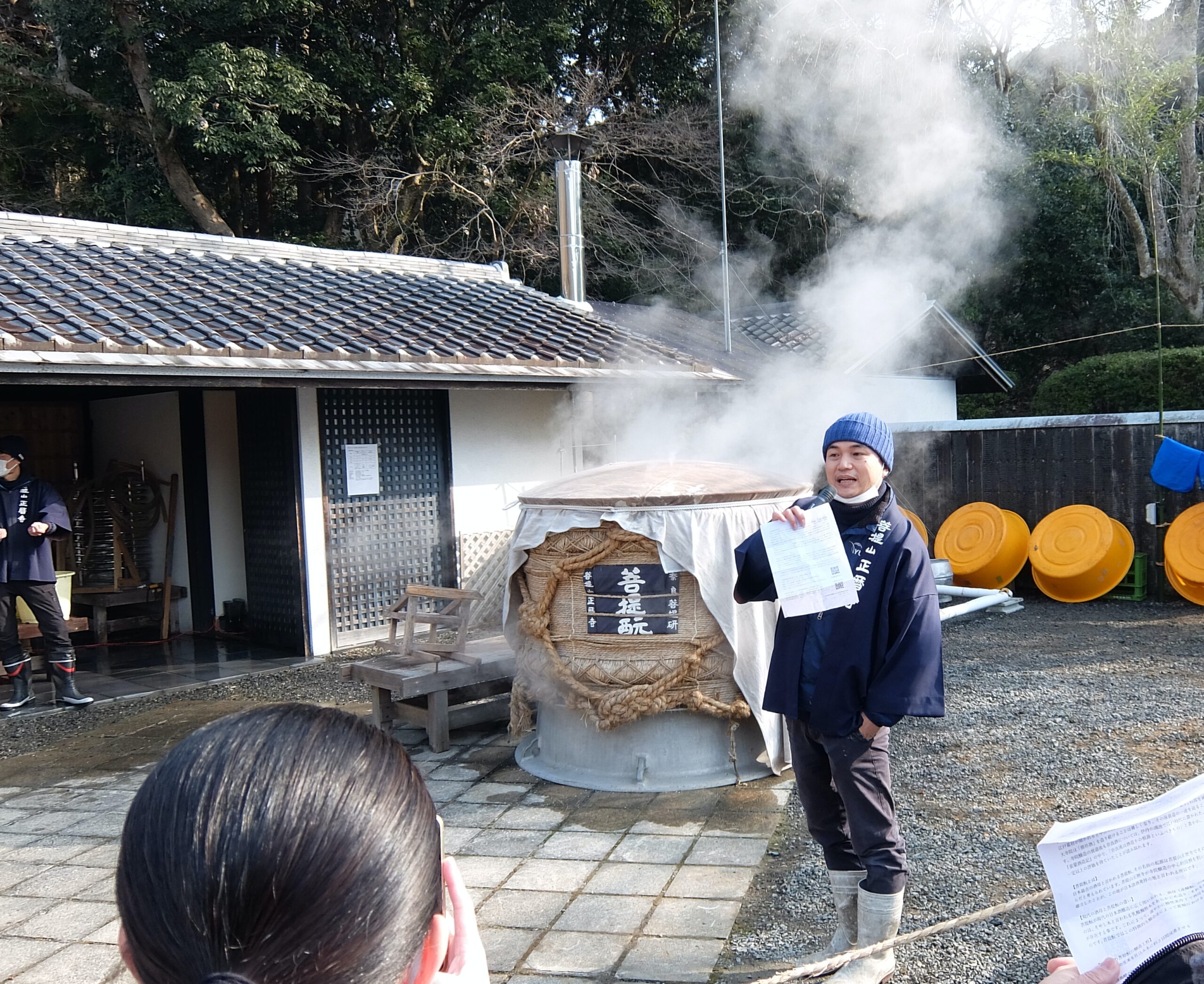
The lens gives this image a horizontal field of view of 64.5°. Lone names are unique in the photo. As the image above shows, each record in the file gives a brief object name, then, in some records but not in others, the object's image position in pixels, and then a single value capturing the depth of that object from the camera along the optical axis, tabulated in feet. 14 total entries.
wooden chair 20.11
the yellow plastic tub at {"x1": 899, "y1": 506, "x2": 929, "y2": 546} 38.65
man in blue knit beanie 10.38
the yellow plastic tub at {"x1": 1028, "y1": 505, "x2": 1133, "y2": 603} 33.53
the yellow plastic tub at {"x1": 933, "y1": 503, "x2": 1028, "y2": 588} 35.94
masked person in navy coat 23.02
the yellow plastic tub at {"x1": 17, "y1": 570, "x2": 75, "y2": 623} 28.71
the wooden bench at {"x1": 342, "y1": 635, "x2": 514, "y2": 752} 18.93
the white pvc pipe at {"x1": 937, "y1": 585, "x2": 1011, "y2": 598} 33.19
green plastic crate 33.86
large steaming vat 16.20
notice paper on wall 30.45
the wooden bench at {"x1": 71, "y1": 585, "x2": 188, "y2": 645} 31.96
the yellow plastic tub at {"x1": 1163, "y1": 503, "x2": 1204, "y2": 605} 31.53
